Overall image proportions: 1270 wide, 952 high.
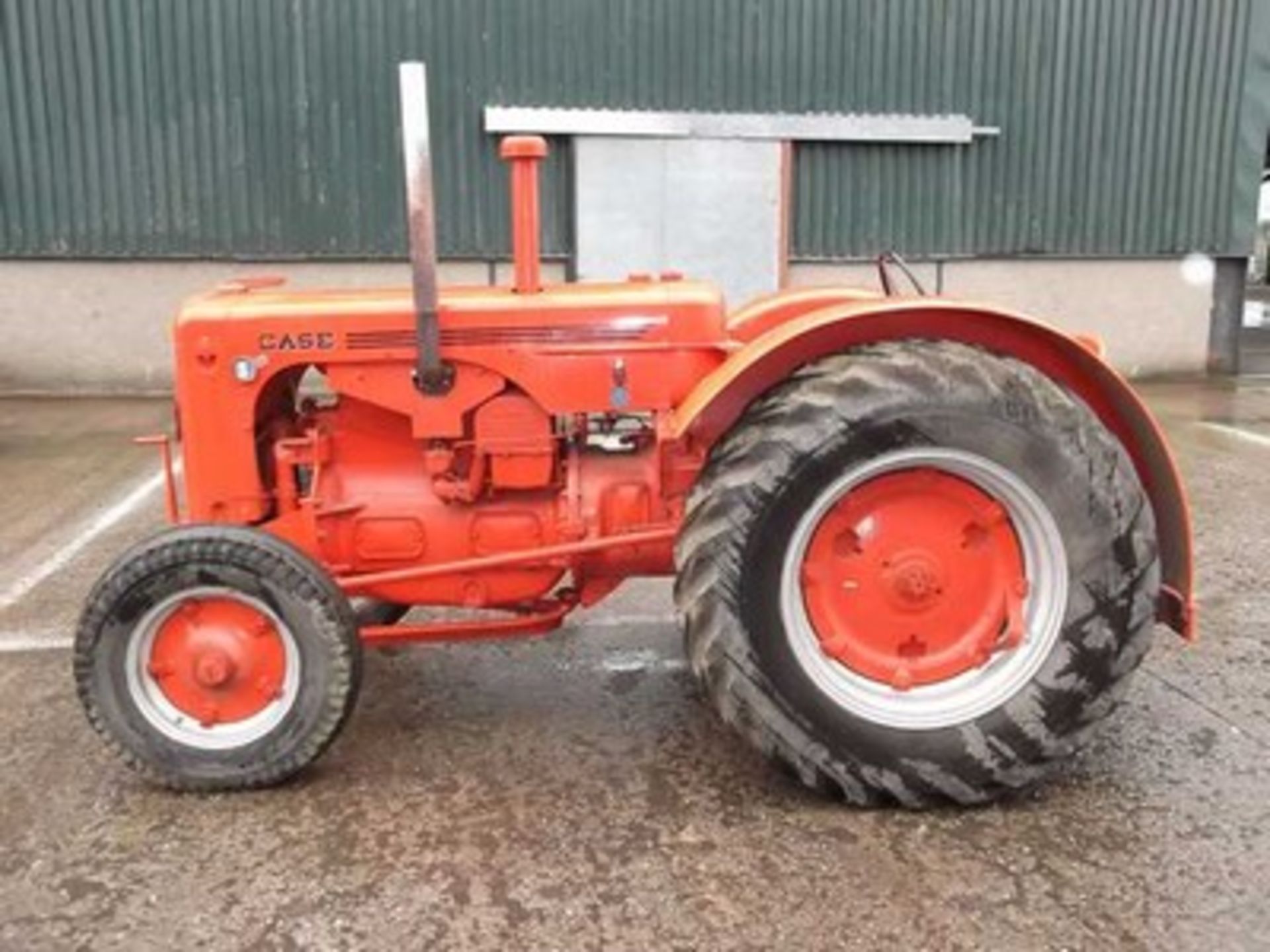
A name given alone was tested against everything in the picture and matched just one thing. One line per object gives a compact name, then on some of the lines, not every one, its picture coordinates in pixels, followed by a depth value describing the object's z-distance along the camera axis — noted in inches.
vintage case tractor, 118.9
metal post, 438.6
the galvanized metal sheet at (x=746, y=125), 387.5
